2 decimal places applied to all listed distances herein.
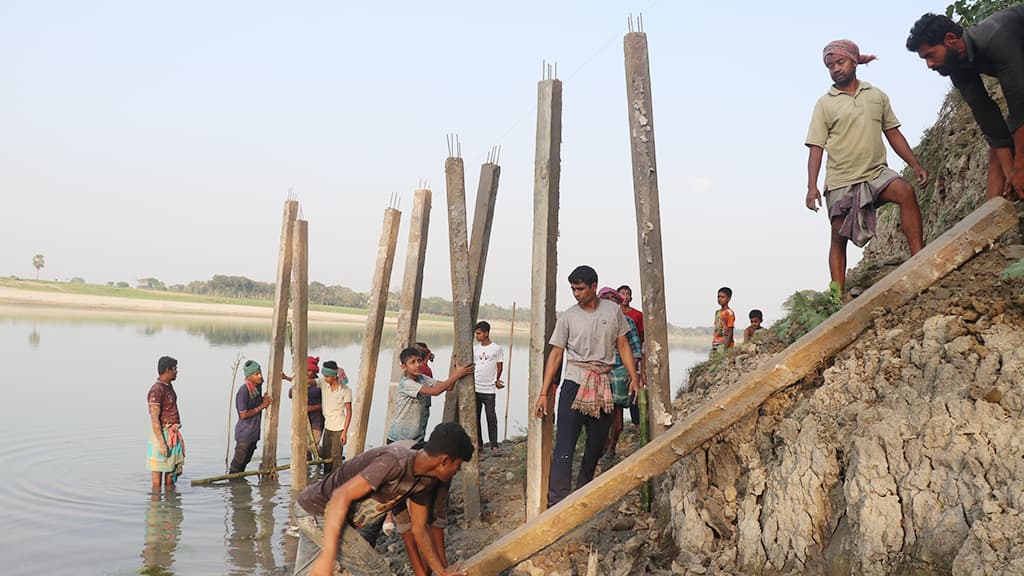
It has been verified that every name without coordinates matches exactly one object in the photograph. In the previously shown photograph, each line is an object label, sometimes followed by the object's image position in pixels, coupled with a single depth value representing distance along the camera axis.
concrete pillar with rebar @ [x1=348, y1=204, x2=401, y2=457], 8.56
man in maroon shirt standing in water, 9.05
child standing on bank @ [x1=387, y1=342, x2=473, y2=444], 7.23
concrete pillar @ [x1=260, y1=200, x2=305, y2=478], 10.57
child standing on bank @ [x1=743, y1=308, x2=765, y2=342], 11.15
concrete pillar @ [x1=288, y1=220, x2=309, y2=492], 9.39
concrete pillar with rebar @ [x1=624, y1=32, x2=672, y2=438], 5.33
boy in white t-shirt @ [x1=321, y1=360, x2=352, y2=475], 10.20
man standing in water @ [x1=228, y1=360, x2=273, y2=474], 10.38
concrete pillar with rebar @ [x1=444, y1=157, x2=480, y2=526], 6.67
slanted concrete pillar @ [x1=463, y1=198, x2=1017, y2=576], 4.14
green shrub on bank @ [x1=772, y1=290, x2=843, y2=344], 4.97
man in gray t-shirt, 5.76
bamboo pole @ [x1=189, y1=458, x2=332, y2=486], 10.36
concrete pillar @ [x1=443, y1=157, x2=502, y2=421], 7.59
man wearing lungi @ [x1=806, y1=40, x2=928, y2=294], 5.15
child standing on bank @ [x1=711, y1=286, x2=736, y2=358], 10.36
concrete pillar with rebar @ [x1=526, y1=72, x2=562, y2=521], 5.89
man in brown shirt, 4.09
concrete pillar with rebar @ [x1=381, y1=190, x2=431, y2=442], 8.20
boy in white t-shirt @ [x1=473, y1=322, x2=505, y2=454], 10.48
